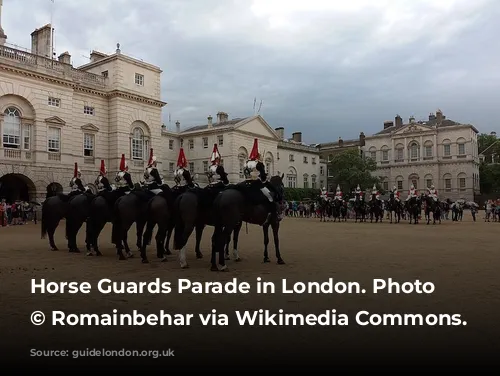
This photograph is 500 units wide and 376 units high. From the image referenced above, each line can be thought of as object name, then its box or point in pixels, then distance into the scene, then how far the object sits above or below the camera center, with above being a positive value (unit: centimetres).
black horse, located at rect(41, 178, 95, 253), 1306 -38
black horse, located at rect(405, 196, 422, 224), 3014 -71
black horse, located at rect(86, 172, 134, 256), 1234 -32
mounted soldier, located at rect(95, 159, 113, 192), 1321 +52
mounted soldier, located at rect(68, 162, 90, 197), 1416 +47
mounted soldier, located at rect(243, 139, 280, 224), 1015 +49
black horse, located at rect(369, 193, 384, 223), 3195 -72
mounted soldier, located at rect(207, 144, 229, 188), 1040 +60
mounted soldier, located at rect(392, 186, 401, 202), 3247 +18
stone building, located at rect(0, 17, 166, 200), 3272 +740
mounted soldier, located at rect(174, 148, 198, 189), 1118 +62
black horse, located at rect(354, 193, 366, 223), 3322 -81
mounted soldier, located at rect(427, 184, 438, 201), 3111 +15
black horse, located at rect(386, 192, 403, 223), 3203 -66
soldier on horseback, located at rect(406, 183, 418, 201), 3096 +16
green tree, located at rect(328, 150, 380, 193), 6694 +429
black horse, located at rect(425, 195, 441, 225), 3042 -73
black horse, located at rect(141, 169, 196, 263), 1063 -31
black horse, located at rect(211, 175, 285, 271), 948 -36
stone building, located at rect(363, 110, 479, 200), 7012 +717
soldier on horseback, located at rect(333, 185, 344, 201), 3479 +8
